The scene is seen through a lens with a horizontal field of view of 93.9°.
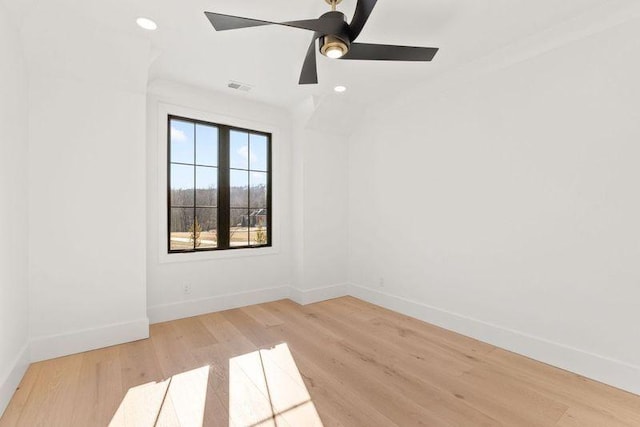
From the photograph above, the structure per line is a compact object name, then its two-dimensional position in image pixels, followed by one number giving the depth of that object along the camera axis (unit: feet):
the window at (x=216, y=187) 11.30
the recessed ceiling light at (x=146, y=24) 7.22
